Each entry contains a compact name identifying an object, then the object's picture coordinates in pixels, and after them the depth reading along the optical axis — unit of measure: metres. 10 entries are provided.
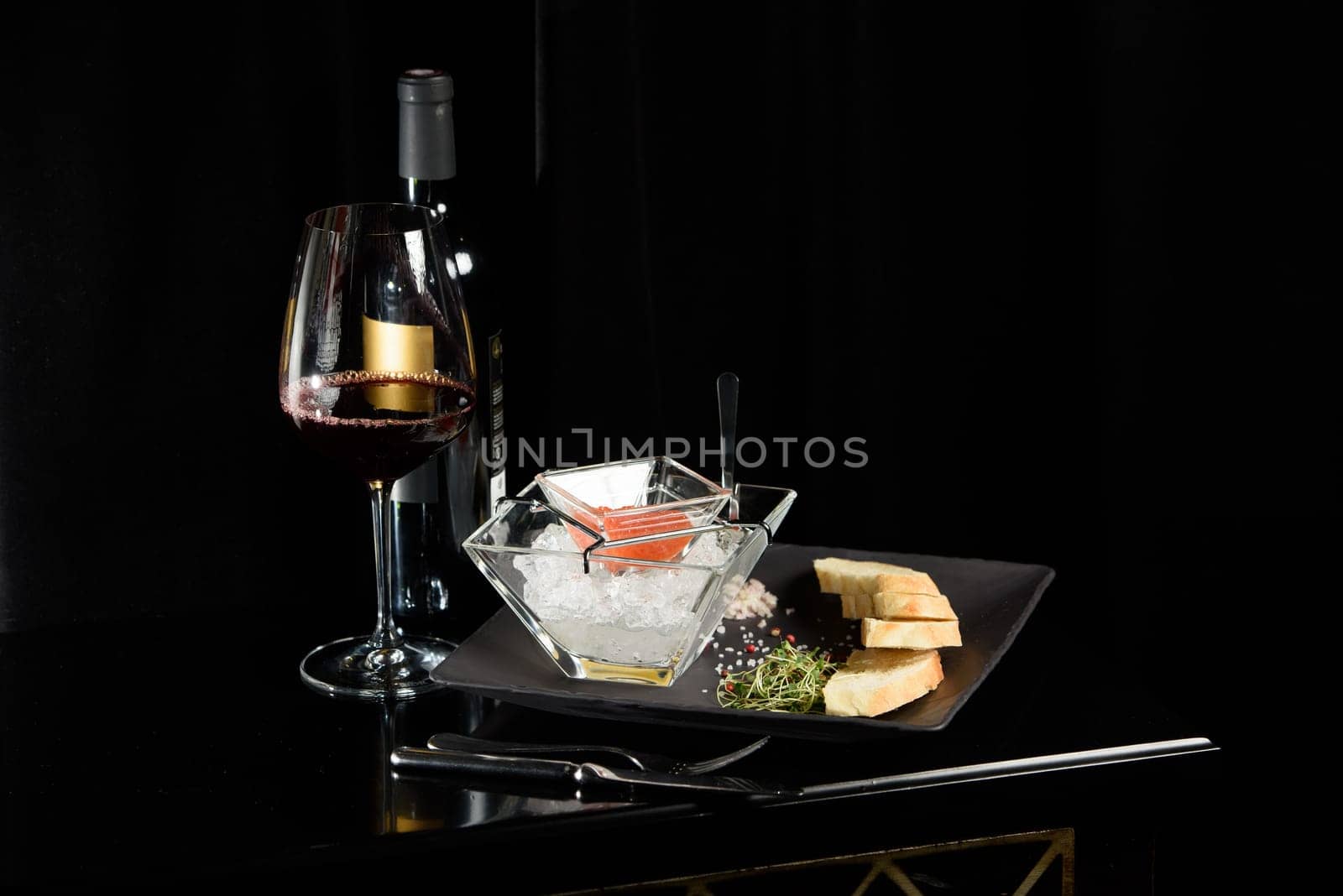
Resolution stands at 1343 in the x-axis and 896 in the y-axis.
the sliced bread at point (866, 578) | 1.70
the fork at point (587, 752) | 1.57
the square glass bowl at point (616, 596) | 1.63
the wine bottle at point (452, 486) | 1.74
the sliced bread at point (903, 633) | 1.66
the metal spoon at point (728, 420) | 1.75
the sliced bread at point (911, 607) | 1.68
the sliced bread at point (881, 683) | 1.59
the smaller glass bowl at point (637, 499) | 1.65
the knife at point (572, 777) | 1.55
